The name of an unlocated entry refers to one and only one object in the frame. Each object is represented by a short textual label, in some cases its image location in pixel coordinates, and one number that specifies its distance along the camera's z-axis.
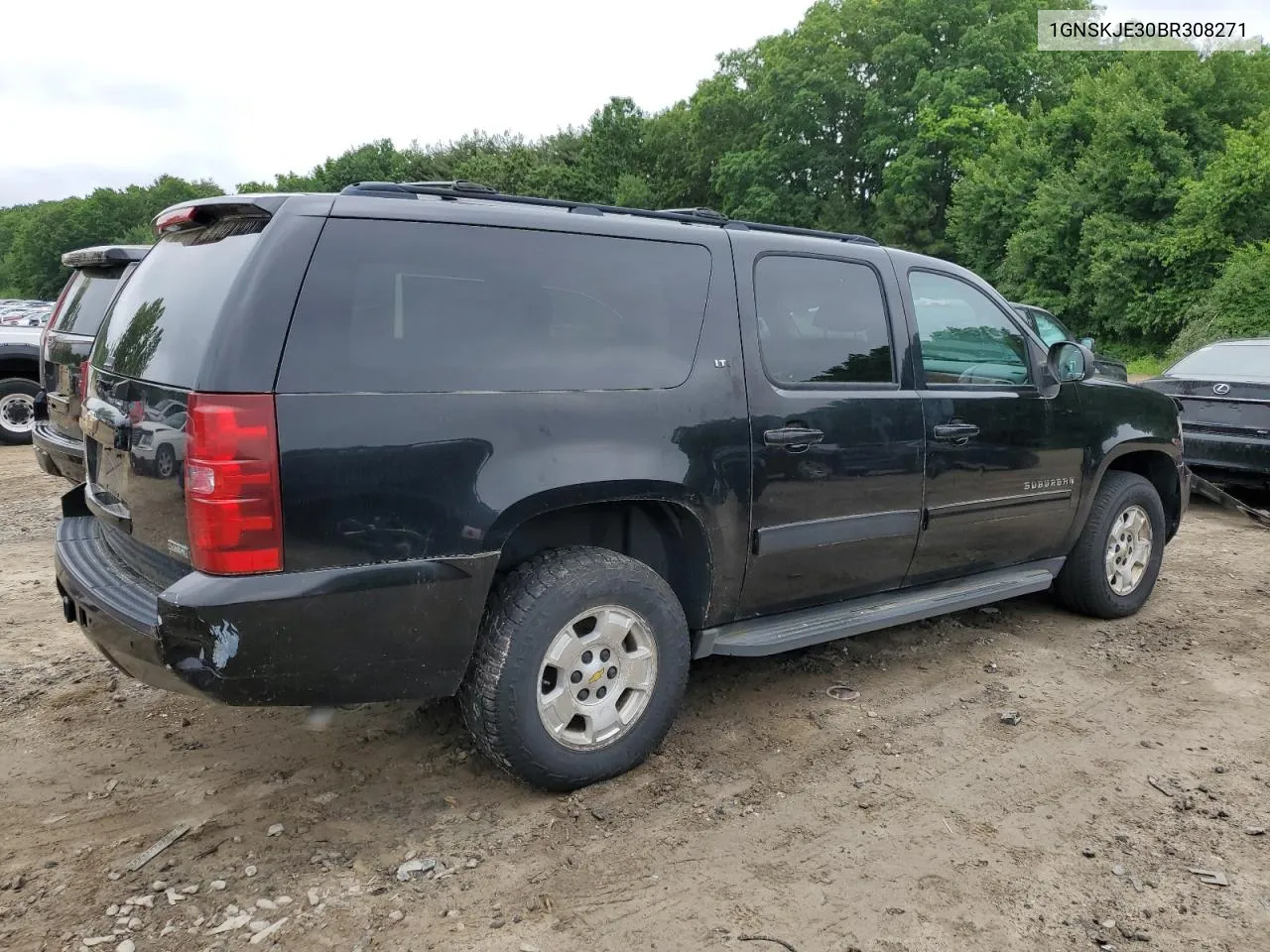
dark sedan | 7.48
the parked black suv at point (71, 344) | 5.96
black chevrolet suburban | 2.60
